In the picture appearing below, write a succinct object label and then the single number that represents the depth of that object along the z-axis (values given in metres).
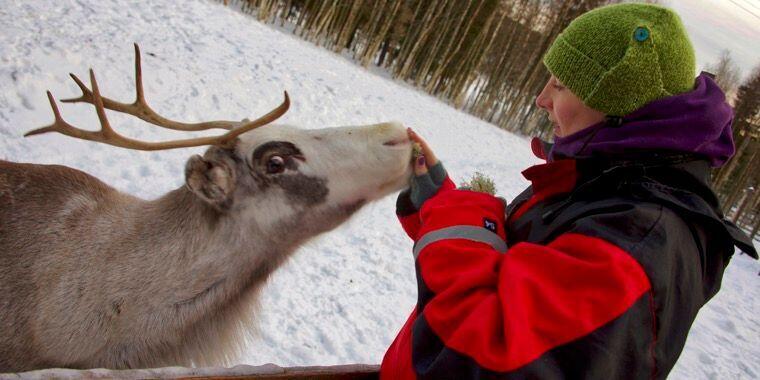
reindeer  2.03
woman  1.15
